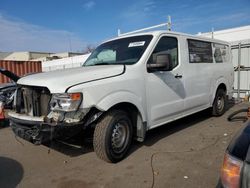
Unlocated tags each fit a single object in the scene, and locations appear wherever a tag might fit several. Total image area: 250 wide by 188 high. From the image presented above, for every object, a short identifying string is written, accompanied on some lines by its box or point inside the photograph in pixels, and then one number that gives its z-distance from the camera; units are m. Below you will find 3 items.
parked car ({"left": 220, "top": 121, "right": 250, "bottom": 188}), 1.19
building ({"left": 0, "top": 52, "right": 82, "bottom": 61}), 34.06
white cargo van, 2.63
